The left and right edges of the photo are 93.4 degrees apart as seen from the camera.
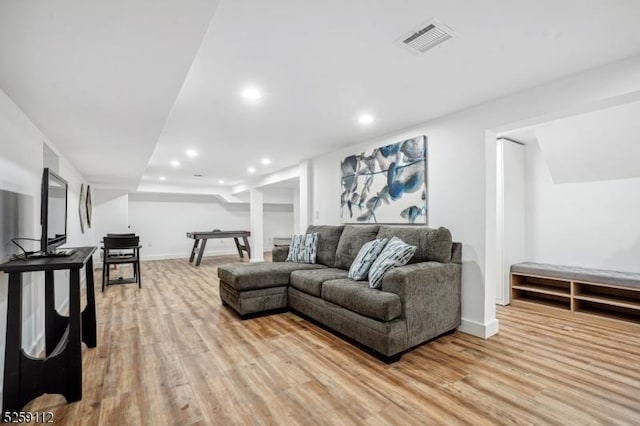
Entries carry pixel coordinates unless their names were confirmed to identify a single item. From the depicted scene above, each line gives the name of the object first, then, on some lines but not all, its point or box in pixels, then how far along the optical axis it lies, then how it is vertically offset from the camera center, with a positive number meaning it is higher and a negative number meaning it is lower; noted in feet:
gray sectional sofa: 7.22 -2.05
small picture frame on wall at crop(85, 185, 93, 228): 18.32 +0.94
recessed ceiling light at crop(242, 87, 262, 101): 7.81 +3.38
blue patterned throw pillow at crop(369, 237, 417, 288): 8.08 -1.14
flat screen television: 5.95 +0.22
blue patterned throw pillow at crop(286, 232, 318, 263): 12.33 -1.24
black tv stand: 5.03 -2.42
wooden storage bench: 9.91 -2.72
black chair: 15.30 -1.43
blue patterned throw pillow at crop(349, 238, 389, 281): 9.03 -1.24
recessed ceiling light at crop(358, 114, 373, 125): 9.82 +3.34
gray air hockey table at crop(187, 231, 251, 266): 22.16 -1.27
